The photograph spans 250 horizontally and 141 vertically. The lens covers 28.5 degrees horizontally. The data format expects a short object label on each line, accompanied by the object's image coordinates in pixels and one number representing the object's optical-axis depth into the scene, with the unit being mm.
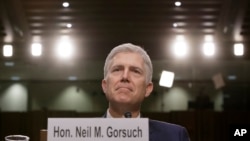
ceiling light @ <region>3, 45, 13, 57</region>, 9272
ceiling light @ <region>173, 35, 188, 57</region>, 9219
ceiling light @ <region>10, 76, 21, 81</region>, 9016
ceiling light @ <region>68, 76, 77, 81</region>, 9125
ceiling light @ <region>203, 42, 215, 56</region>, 9211
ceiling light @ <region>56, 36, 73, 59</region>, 9289
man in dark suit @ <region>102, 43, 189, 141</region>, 1438
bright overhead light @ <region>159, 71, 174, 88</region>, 8890
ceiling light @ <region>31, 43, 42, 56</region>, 9312
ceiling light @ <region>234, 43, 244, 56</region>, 9156
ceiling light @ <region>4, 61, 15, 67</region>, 9139
